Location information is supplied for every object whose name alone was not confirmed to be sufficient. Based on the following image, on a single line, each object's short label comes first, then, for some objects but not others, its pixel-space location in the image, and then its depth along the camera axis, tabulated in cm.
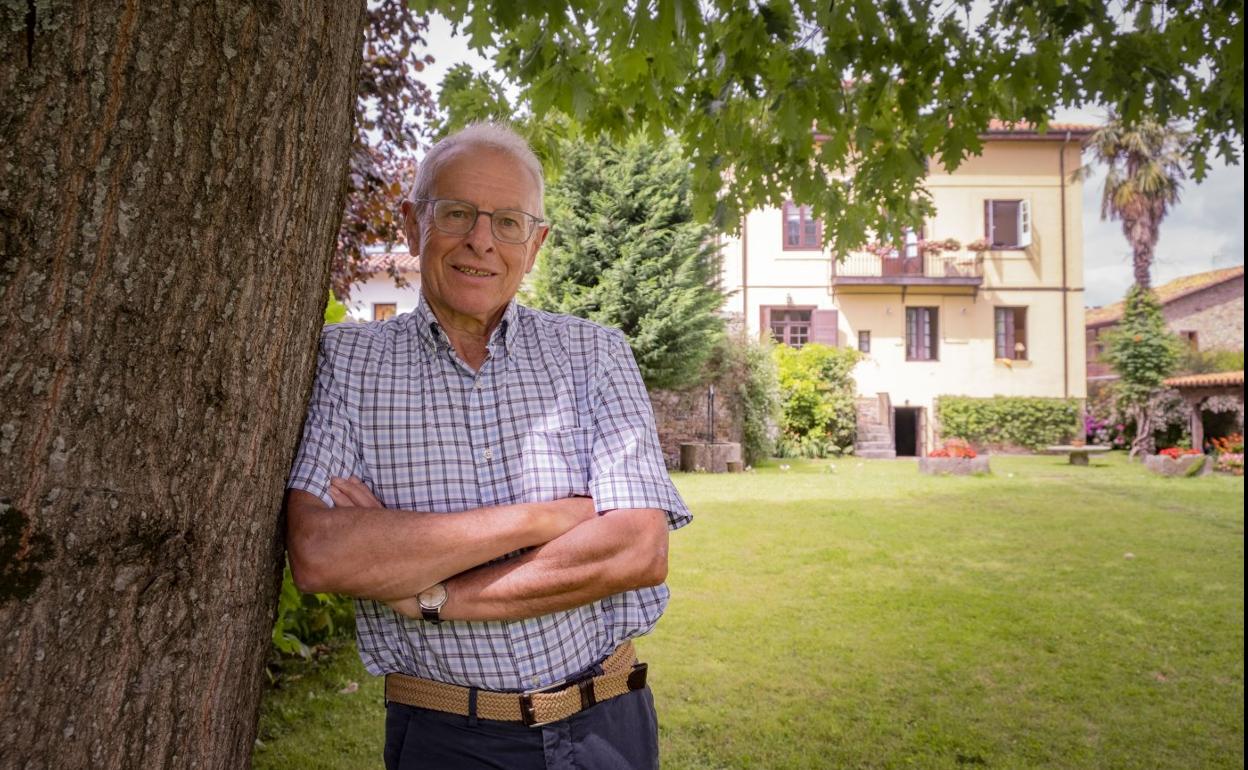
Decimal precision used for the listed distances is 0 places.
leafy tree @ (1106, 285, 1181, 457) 1870
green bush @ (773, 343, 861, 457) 1944
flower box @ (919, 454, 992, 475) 1456
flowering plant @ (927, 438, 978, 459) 1470
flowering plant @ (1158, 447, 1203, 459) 1435
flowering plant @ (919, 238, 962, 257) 2220
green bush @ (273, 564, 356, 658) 400
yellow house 2231
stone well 1524
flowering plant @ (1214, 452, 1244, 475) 1477
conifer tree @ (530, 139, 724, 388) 1486
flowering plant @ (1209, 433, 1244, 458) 1544
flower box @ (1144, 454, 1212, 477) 1410
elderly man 156
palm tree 2294
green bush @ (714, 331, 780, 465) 1692
